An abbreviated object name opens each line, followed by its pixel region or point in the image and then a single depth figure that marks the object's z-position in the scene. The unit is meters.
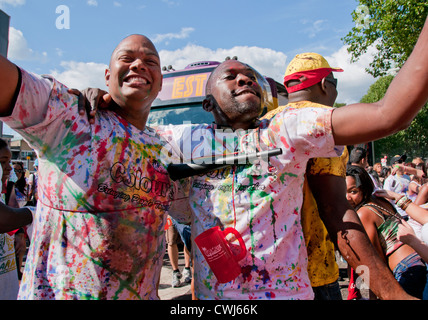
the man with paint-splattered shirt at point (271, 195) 1.43
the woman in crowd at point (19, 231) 3.40
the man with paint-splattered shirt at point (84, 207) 1.39
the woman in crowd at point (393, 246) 2.85
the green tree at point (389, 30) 11.16
